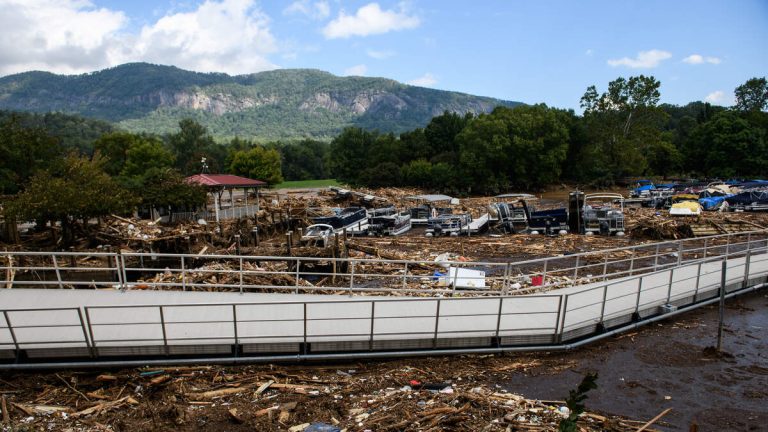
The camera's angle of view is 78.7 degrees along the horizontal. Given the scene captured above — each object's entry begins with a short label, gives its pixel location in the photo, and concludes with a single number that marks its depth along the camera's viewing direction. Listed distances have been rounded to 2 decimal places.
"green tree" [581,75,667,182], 68.44
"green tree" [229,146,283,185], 85.75
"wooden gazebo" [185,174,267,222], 39.41
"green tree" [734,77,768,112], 91.00
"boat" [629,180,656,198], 51.55
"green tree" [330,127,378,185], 92.19
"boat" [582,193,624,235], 30.69
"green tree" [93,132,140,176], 74.25
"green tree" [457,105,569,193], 68.69
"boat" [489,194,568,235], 32.03
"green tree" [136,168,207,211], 38.12
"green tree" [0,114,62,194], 34.38
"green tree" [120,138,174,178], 67.62
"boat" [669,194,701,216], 34.34
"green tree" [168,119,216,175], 104.88
